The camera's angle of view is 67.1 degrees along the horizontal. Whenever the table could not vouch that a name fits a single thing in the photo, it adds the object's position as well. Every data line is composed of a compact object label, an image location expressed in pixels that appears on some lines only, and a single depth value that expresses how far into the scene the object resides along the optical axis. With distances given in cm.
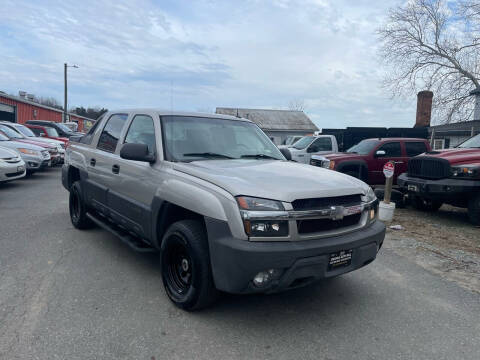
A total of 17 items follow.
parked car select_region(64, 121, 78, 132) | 2494
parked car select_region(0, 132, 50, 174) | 1157
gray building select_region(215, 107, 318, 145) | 4400
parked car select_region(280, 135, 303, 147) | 2307
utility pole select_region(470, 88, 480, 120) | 2043
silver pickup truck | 271
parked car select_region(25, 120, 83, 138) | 1872
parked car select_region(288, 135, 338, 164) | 1409
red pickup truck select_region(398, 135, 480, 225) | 667
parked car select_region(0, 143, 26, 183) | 906
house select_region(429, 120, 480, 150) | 1806
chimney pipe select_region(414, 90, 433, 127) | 2539
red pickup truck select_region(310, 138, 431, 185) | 1005
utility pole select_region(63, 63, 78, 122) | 3696
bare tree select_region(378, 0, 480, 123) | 2133
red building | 2678
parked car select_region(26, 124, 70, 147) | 1706
